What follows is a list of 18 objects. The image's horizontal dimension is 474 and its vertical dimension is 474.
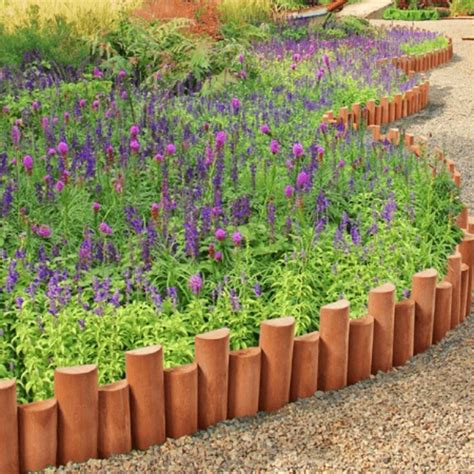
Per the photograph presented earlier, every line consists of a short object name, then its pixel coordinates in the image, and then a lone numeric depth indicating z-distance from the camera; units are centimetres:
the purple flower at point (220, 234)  388
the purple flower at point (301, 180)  446
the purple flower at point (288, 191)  432
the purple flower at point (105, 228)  384
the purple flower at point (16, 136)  504
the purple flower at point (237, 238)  381
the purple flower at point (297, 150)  461
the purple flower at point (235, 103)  609
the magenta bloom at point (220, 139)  479
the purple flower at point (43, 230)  396
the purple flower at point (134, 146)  477
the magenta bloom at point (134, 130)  494
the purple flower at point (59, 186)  427
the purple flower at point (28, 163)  436
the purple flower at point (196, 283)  361
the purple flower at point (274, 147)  472
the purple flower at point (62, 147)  454
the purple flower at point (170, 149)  489
